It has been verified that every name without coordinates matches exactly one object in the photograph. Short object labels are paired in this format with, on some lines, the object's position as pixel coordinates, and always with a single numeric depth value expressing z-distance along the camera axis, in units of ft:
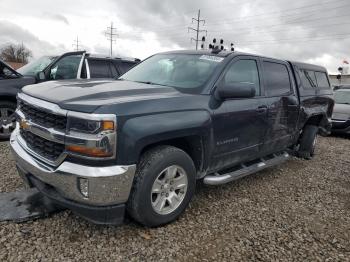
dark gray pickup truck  8.77
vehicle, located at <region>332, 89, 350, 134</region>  31.65
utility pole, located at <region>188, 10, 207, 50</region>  161.36
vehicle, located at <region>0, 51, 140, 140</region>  19.89
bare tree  189.96
